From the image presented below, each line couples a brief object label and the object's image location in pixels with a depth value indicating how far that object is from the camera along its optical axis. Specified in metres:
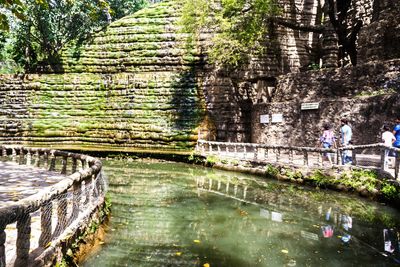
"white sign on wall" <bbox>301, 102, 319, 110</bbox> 14.84
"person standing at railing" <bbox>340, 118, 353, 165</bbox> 12.16
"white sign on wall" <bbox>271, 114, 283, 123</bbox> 16.58
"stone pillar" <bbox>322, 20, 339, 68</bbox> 18.11
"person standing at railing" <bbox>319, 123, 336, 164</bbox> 13.05
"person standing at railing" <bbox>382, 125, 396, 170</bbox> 10.99
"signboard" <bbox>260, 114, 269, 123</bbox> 17.38
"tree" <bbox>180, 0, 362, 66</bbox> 17.88
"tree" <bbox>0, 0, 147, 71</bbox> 29.38
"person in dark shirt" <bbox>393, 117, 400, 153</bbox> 10.58
